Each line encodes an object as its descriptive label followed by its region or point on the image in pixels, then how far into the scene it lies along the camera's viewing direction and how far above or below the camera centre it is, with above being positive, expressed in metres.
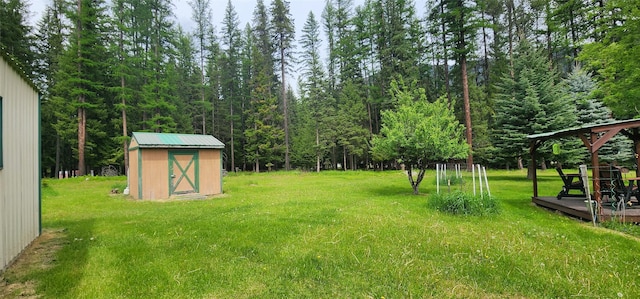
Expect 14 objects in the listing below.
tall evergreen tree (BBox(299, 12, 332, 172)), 27.97 +7.38
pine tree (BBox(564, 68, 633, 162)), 13.64 +1.87
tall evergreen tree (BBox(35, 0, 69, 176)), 24.11 +8.58
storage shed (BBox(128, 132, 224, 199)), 10.23 -0.12
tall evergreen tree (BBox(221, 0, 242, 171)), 31.97 +10.59
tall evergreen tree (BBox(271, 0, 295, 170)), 29.14 +12.55
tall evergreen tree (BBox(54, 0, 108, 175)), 19.84 +7.34
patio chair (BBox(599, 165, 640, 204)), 6.13 -0.87
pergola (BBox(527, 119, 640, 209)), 5.74 +0.29
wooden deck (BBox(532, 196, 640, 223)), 5.56 -1.30
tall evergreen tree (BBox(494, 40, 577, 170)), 14.41 +2.09
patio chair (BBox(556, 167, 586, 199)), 7.27 -0.90
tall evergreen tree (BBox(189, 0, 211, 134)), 30.36 +14.54
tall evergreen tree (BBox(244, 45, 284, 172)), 28.47 +3.79
